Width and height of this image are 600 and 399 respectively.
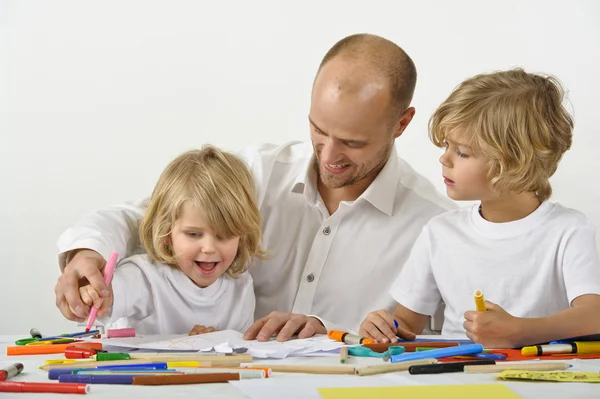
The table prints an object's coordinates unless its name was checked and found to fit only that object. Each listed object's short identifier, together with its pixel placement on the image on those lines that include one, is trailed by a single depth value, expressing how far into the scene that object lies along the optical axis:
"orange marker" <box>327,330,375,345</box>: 3.08
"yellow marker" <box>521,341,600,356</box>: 2.97
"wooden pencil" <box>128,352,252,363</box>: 2.86
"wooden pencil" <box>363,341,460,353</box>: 3.00
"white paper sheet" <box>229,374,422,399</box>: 2.63
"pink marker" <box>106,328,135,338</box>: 3.15
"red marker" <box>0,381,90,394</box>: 2.63
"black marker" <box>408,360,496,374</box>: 2.77
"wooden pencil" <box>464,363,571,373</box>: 2.79
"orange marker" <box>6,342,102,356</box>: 2.99
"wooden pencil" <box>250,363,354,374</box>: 2.79
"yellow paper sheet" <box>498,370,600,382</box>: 2.72
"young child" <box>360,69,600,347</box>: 3.29
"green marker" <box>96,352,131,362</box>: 2.87
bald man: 3.56
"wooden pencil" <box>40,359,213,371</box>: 2.80
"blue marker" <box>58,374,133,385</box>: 2.69
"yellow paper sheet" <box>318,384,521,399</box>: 2.63
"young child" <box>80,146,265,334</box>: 3.36
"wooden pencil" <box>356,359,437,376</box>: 2.77
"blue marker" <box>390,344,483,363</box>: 2.88
